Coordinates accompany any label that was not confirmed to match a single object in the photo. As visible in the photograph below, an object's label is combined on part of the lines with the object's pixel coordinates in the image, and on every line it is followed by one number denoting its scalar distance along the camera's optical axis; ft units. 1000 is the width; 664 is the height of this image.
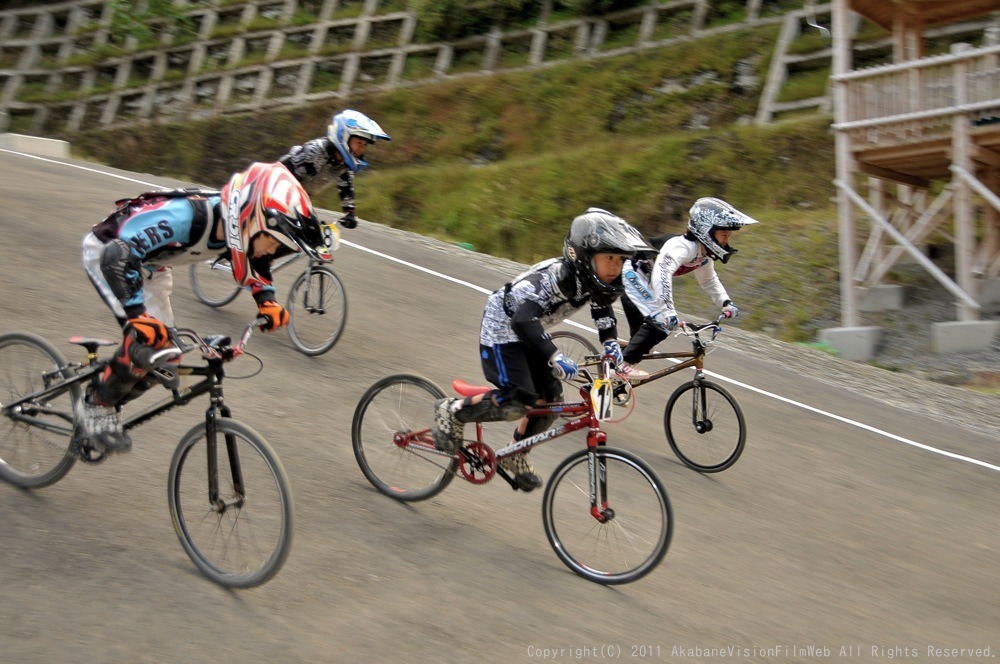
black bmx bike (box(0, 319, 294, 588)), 16.43
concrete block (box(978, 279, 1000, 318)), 51.42
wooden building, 48.98
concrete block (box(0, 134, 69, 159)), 69.97
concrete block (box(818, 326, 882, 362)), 50.65
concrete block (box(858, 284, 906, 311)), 55.11
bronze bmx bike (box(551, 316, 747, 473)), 26.91
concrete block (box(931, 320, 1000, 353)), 47.26
